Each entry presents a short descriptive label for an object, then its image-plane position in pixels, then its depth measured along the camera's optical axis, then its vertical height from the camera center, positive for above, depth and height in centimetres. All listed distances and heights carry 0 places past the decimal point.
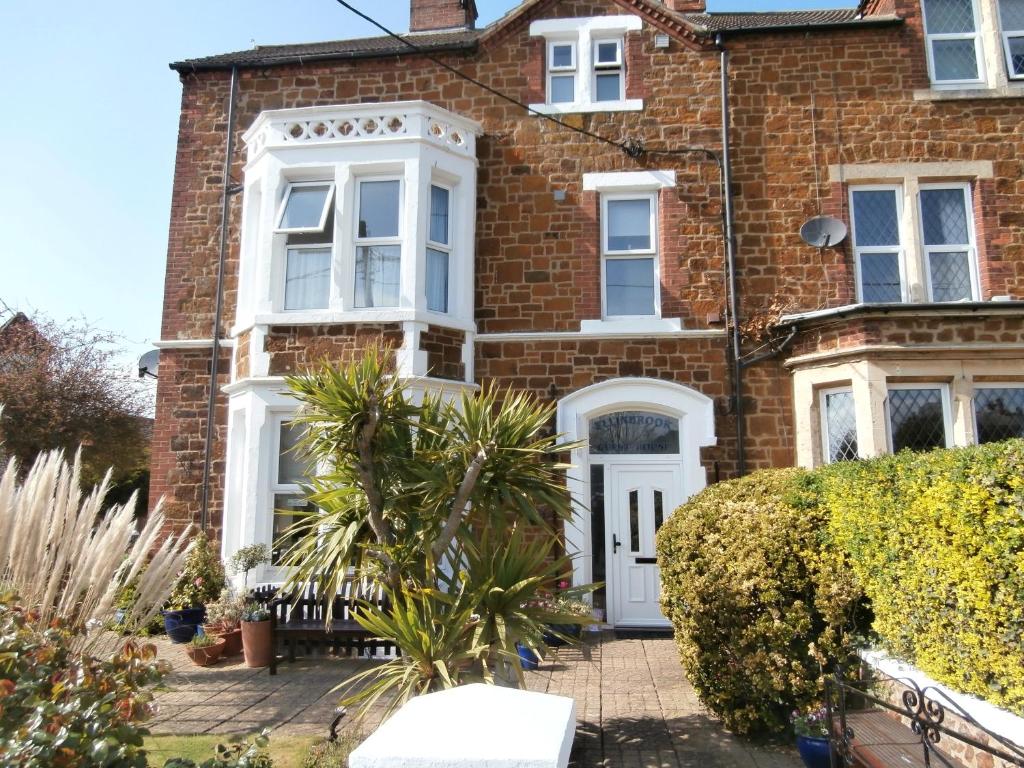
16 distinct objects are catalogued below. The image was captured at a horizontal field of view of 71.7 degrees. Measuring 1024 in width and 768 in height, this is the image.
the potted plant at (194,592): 868 -108
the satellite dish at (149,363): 1164 +230
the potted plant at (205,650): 759 -153
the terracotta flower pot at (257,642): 755 -144
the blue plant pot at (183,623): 865 -143
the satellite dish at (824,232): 944 +362
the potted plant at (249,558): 844 -63
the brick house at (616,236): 928 +369
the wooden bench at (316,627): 742 -128
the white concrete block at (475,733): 203 -69
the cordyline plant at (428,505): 474 +1
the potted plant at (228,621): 795 -130
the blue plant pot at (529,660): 726 -156
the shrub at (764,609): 504 -74
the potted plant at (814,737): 460 -149
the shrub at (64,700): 278 -87
